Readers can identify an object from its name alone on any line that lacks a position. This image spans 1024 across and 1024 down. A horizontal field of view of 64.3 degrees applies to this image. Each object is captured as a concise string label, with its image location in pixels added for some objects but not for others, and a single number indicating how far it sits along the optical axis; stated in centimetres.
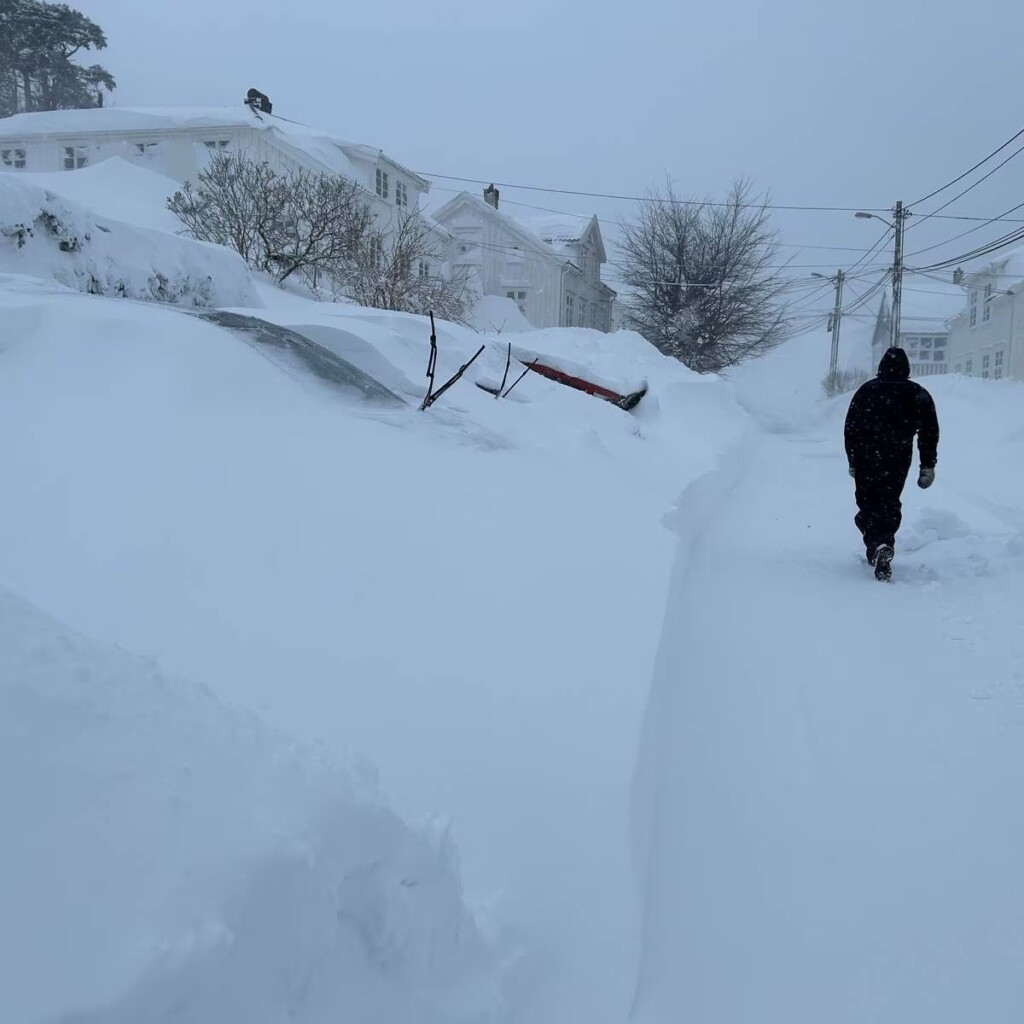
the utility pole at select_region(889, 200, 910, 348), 2527
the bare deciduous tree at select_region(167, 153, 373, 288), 1633
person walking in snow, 573
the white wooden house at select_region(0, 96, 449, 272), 2658
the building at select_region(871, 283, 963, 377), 5022
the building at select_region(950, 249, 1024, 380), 3297
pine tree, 3950
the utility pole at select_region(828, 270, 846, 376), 4183
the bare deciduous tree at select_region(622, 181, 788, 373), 3347
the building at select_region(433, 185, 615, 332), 3812
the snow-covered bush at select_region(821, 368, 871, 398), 4189
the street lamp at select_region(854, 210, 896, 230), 2781
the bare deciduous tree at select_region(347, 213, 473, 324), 1750
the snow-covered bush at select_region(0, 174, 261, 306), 714
